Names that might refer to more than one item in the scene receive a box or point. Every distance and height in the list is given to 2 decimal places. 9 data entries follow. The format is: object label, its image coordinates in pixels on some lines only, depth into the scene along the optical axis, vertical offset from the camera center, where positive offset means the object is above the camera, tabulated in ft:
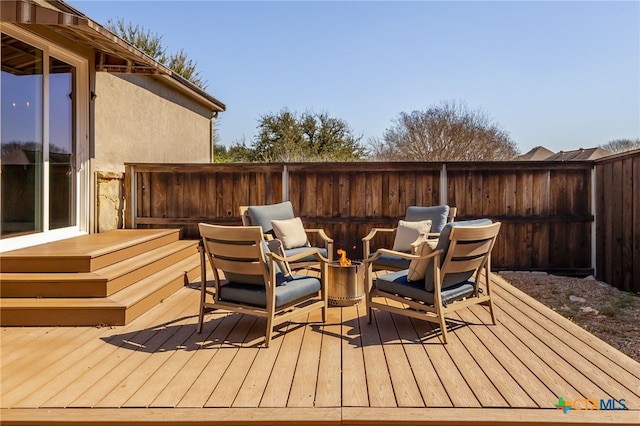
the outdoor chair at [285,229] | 17.04 -0.88
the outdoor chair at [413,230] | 15.79 -0.89
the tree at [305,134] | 56.80 +10.24
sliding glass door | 14.53 +2.77
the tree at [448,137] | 49.21 +8.77
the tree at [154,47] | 51.34 +20.71
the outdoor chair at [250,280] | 10.38 -1.92
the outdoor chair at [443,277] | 10.66 -1.91
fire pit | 13.87 -2.61
